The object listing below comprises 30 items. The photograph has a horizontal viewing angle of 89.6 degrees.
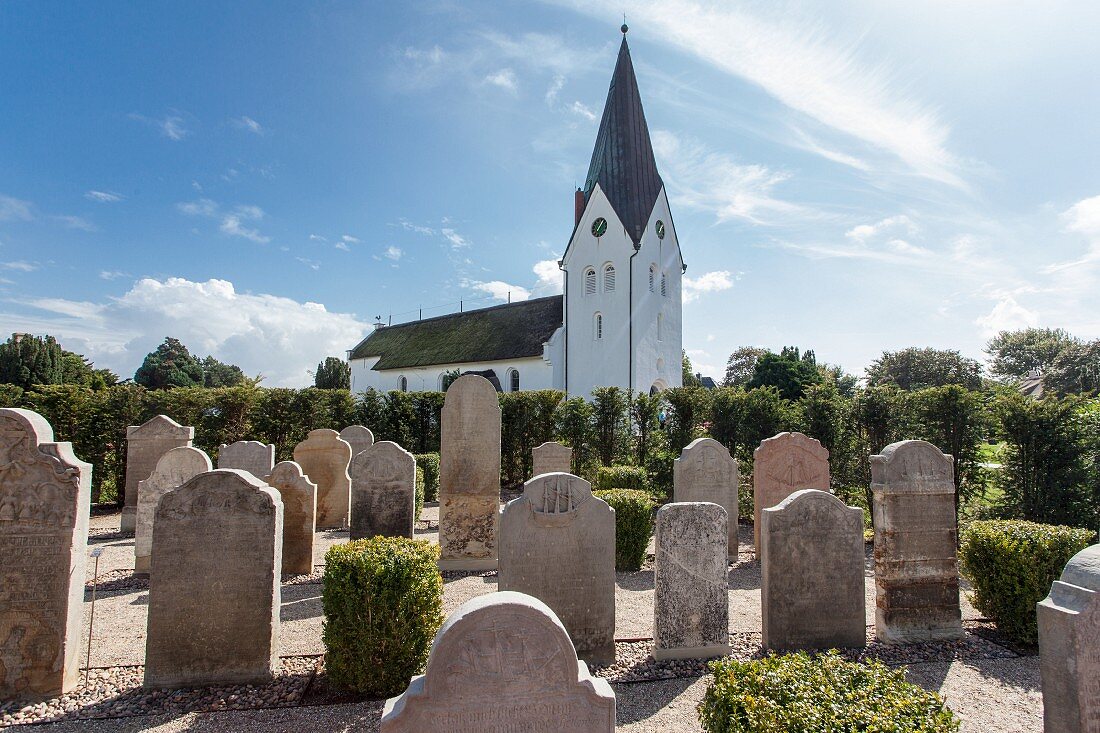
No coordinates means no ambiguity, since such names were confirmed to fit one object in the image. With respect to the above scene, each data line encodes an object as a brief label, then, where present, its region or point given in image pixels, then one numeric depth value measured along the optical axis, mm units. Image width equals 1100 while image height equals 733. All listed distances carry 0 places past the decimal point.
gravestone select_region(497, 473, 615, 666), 5145
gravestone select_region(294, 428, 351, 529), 11359
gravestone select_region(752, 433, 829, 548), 8922
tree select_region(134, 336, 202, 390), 52688
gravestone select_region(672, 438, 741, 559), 8758
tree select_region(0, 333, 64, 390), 31656
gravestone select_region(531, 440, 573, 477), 11805
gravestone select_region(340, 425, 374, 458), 13656
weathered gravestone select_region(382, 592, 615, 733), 2516
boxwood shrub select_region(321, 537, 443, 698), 4441
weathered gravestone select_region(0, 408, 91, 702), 4375
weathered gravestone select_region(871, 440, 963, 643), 5754
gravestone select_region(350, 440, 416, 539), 7832
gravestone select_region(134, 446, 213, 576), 7594
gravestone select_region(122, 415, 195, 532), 10273
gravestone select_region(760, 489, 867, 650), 5273
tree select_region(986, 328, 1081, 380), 52719
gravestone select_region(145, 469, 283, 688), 4520
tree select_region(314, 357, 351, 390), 52500
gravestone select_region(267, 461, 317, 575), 7762
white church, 28547
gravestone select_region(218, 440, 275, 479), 10234
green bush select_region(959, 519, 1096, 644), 5645
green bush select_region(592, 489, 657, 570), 8680
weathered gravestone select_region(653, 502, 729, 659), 5176
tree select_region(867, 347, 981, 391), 48781
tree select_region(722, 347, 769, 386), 64625
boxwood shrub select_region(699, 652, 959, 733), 2795
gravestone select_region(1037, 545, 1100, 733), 3068
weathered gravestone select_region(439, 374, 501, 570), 8672
